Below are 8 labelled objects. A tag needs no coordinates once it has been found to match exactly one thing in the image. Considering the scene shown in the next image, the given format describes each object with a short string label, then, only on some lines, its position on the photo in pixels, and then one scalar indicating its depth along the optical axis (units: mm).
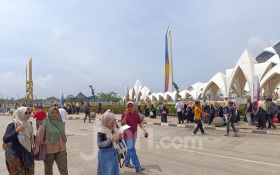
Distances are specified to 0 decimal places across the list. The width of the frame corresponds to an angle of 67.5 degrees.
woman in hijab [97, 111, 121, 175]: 2948
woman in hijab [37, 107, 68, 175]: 3313
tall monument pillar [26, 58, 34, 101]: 35919
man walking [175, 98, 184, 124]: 12346
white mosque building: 22975
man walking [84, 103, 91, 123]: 14226
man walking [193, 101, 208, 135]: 8487
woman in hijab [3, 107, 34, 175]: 3042
